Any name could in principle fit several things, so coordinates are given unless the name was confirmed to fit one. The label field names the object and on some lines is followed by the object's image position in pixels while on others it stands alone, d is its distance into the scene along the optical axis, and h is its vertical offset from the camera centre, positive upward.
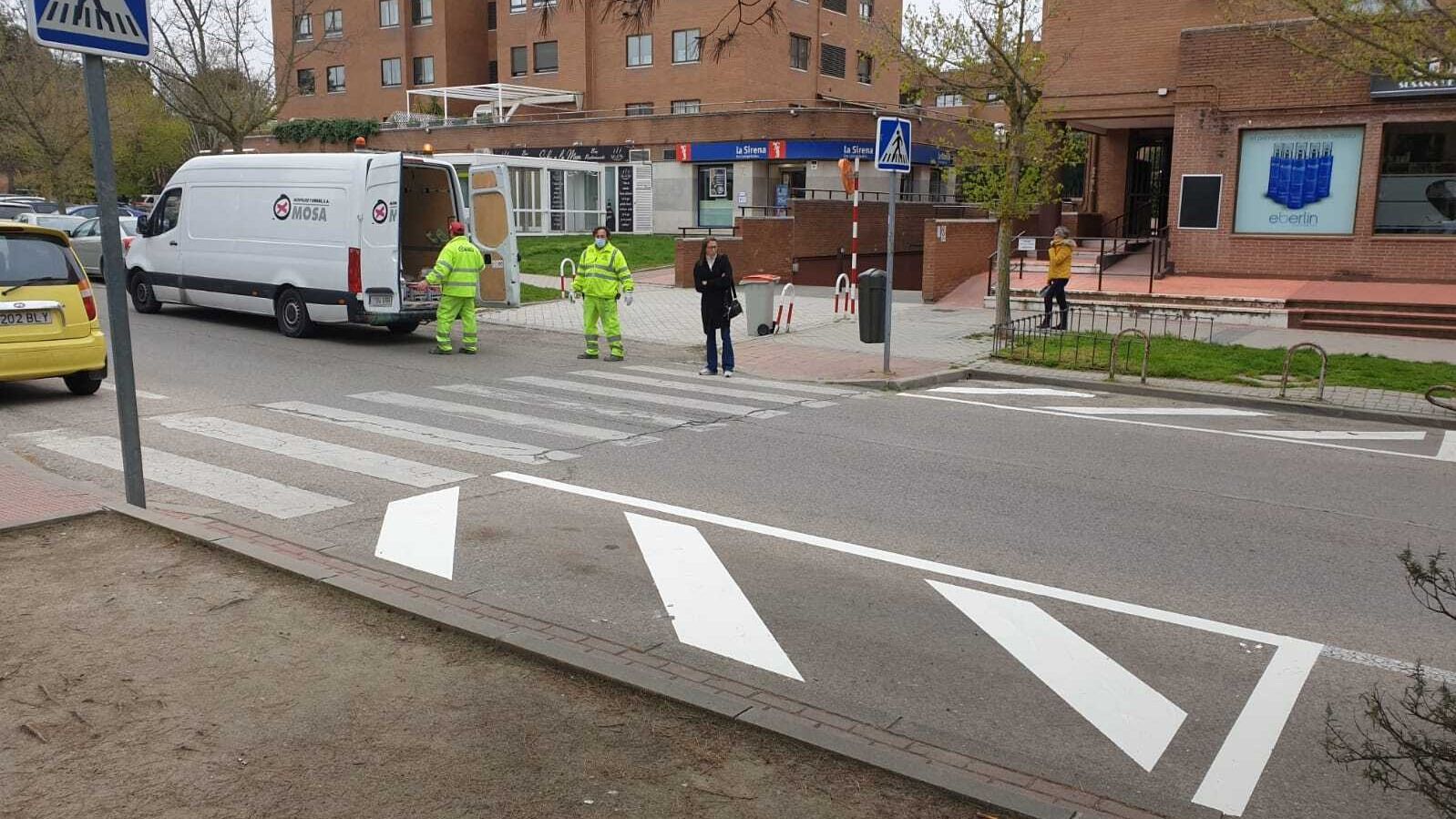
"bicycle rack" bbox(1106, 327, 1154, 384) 13.71 -1.68
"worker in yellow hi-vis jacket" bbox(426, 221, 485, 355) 14.77 -0.80
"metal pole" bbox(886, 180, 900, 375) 13.44 -0.48
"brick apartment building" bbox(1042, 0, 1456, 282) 20.55 +1.40
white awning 47.54 +5.57
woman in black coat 14.03 -0.84
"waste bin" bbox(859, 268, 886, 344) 15.13 -1.10
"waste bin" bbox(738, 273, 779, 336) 17.86 -1.24
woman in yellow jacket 17.75 -0.71
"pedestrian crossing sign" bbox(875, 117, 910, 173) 13.67 +1.00
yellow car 10.65 -0.90
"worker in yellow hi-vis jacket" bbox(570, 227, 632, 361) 14.68 -0.81
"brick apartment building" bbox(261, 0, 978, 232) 43.06 +5.70
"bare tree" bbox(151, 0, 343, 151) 31.80 +4.26
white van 15.16 -0.22
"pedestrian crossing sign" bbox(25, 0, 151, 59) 5.98 +1.06
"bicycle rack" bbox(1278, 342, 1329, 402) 12.45 -1.59
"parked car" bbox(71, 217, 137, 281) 23.38 -0.52
